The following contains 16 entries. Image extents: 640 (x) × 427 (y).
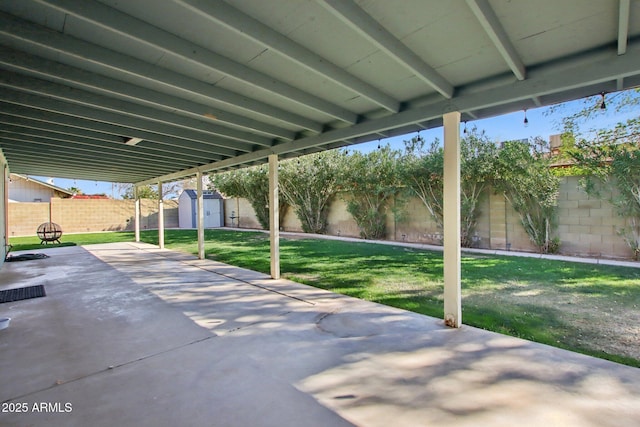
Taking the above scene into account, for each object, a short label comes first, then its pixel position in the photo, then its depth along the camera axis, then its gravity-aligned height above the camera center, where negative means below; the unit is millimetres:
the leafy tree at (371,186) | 10594 +1044
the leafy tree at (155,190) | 26016 +2887
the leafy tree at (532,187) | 7391 +628
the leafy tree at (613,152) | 5969 +1205
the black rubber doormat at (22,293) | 4703 -1135
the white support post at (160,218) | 10469 +41
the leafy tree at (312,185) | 12719 +1371
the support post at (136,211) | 12602 +348
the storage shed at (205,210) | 20062 +539
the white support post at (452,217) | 3305 -29
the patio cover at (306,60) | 2053 +1331
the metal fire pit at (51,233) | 11164 -423
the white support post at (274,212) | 5750 +98
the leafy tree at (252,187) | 15586 +1650
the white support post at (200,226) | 8133 -194
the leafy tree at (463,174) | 8242 +1149
